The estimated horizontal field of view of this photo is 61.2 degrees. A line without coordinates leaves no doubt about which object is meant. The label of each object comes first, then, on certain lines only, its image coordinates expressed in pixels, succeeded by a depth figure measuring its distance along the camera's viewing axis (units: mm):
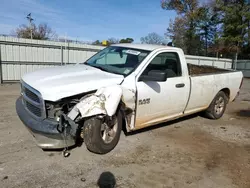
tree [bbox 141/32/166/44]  38234
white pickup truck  3059
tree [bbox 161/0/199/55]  31719
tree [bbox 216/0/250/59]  25812
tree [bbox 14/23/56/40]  37678
